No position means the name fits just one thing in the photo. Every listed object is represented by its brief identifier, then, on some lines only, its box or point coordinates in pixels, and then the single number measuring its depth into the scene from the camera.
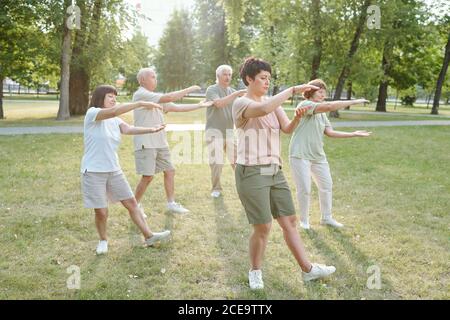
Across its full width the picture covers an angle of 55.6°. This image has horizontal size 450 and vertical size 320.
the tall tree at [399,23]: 23.56
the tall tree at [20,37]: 18.72
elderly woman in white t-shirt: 4.52
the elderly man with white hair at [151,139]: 5.68
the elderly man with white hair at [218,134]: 7.01
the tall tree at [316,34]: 23.33
